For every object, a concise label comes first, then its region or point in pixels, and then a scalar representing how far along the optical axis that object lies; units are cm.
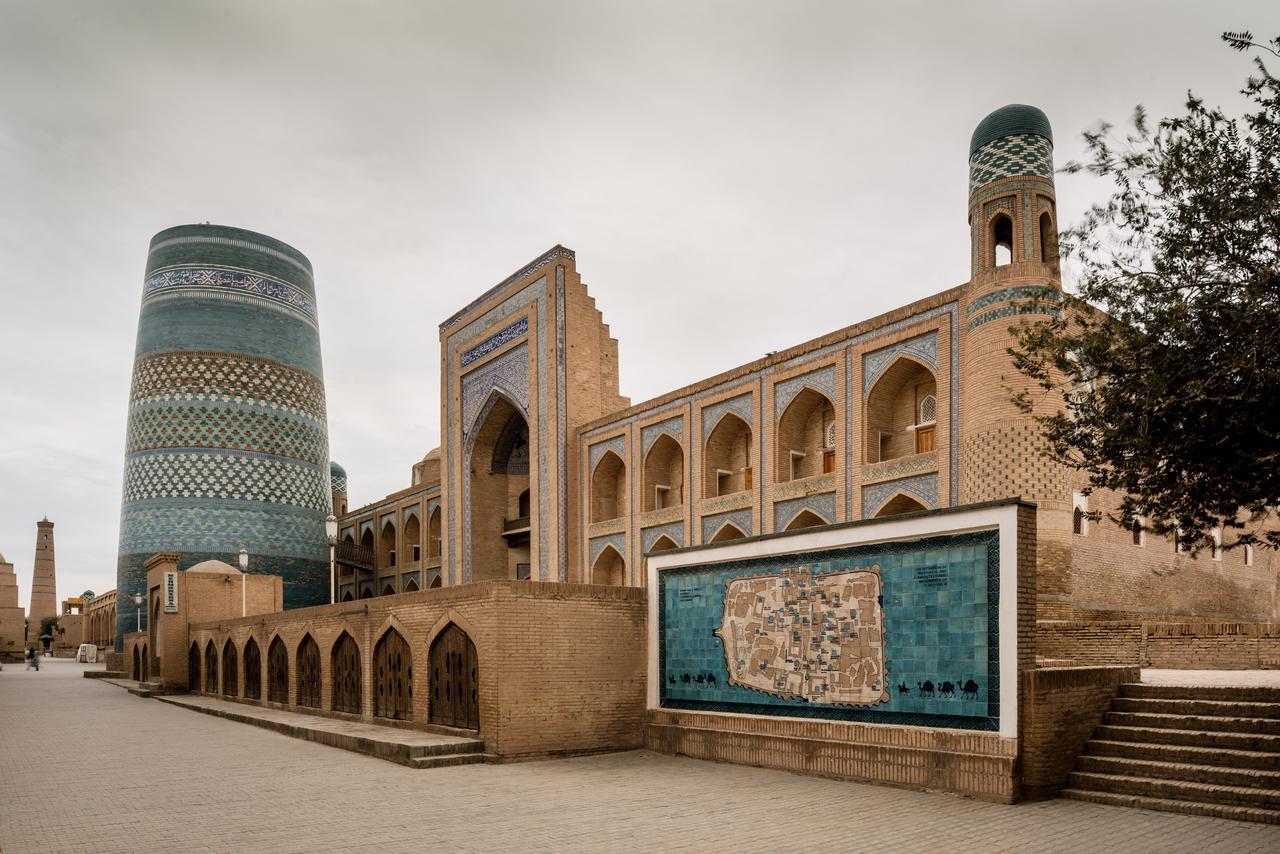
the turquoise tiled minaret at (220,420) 3139
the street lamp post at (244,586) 2183
